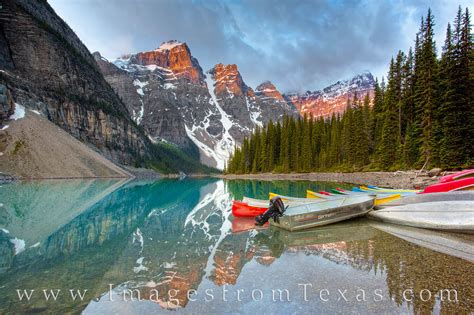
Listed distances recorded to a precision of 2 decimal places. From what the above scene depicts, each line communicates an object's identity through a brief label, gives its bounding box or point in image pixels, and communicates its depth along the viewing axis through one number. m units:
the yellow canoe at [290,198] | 16.12
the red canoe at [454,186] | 13.95
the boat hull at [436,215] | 11.47
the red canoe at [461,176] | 15.67
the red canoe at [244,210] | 17.20
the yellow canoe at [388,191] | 18.89
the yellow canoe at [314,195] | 17.86
